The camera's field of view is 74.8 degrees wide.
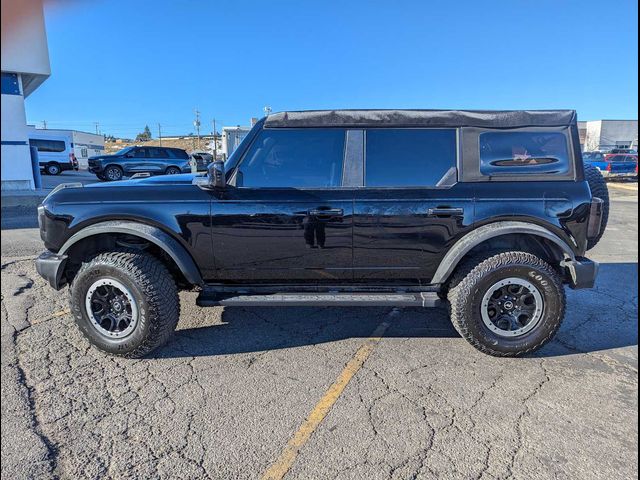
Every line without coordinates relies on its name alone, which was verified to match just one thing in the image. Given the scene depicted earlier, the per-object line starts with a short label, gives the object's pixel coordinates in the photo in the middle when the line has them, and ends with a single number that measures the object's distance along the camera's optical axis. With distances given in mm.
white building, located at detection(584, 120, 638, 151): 49031
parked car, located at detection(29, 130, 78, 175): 25266
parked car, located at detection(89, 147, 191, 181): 21000
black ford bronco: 3385
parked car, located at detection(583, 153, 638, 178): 25266
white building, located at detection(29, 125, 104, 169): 42069
